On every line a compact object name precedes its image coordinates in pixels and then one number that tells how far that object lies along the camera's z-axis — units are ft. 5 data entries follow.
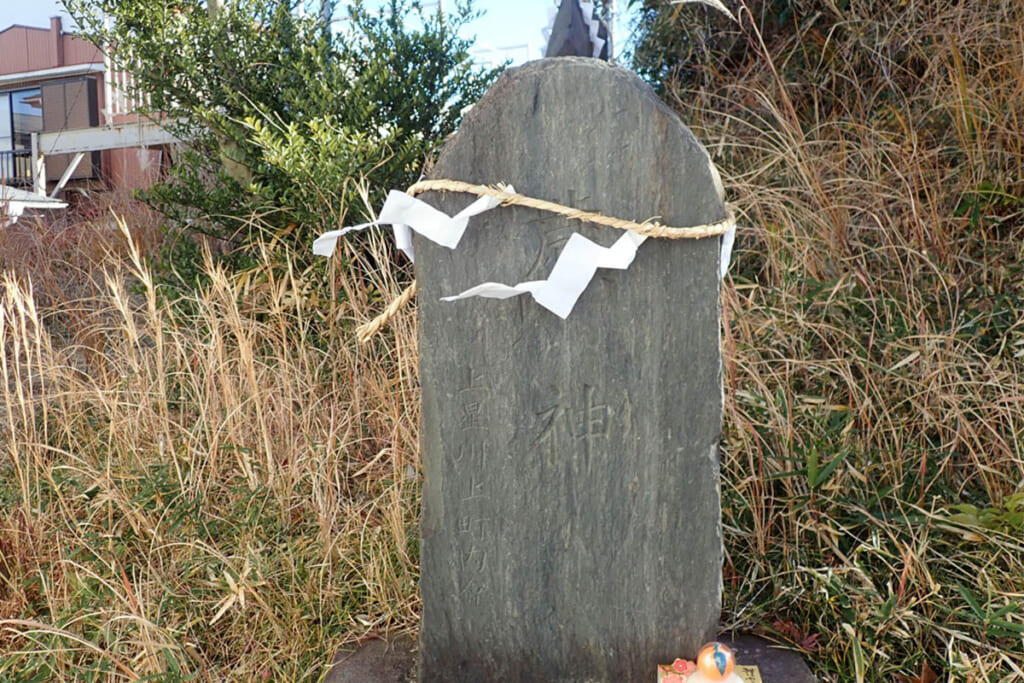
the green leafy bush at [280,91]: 9.24
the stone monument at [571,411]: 4.02
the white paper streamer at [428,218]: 4.07
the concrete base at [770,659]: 4.58
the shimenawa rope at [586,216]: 3.91
